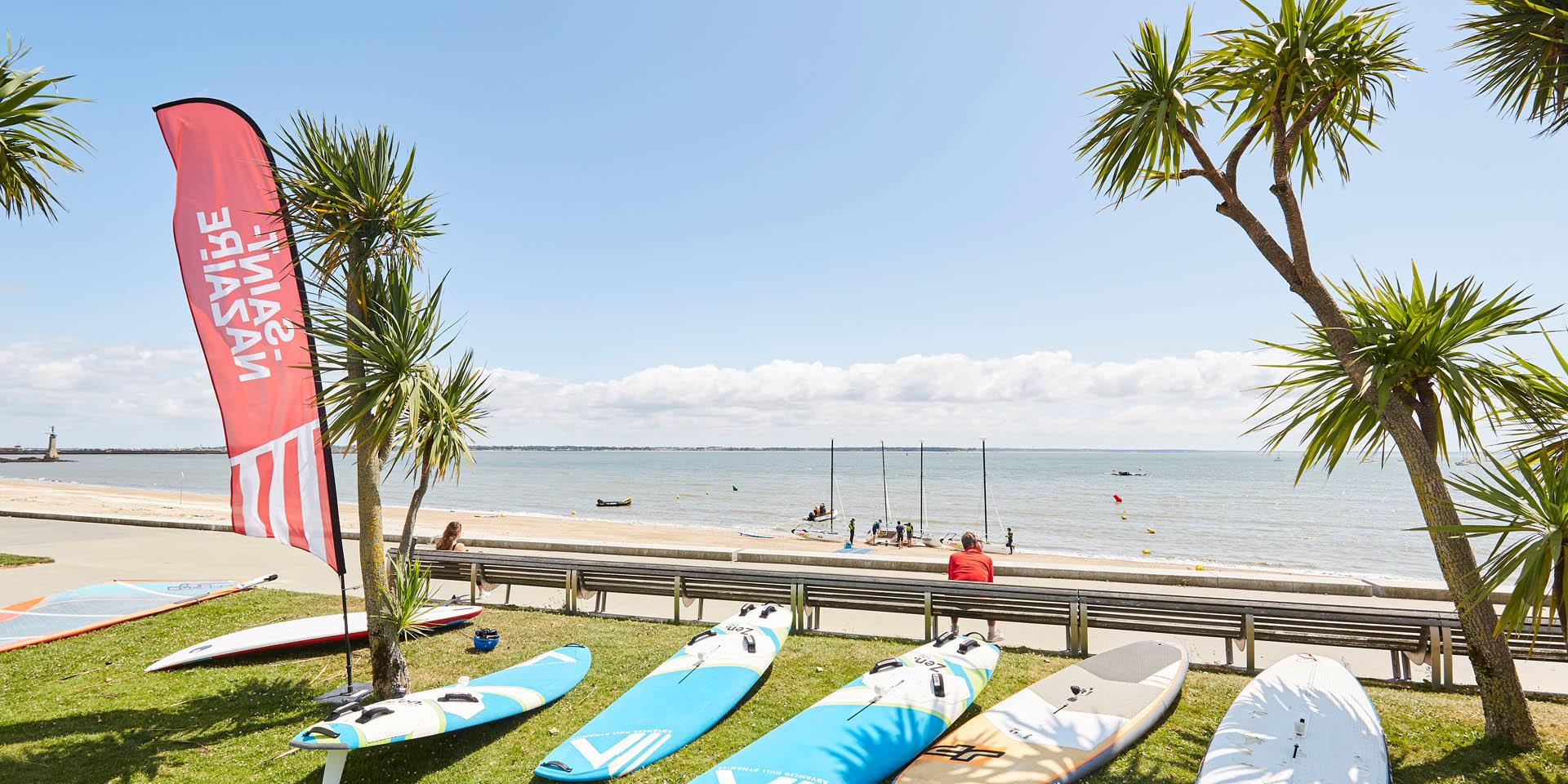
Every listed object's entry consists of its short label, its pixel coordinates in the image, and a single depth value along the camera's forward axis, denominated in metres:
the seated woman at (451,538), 10.65
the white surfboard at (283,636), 6.86
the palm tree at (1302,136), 4.78
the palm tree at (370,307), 5.71
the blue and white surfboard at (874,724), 4.32
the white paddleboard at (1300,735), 4.07
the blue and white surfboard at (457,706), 4.26
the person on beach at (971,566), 8.04
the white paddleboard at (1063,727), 4.33
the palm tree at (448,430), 5.97
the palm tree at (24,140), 6.09
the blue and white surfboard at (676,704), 4.56
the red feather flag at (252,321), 5.83
